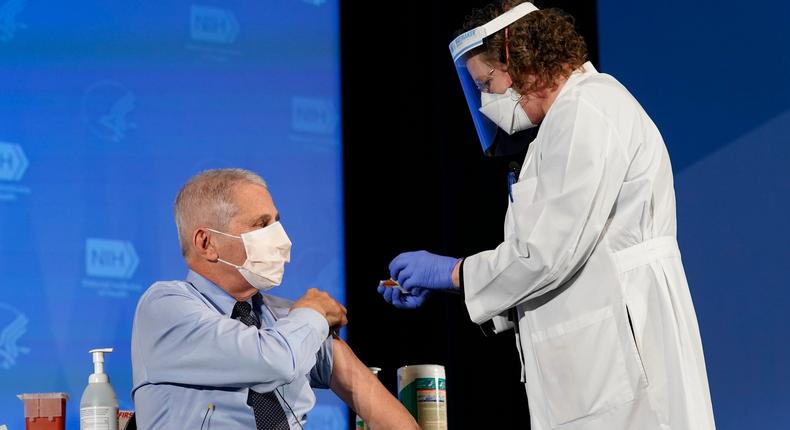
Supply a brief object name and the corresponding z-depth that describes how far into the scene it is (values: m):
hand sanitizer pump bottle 4.78
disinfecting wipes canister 5.19
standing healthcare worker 4.11
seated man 4.18
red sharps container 4.87
